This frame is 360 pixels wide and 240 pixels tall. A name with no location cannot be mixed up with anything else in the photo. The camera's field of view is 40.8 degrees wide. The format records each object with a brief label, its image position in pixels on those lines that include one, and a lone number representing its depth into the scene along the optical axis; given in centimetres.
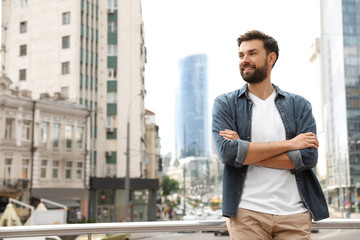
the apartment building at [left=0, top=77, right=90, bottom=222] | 2327
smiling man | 136
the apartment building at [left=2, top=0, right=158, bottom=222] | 2759
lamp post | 2989
